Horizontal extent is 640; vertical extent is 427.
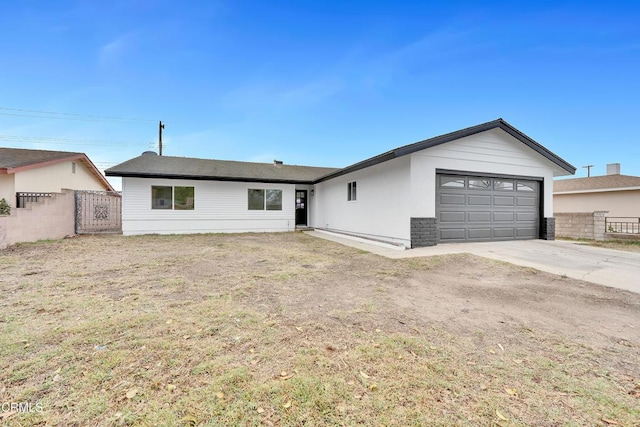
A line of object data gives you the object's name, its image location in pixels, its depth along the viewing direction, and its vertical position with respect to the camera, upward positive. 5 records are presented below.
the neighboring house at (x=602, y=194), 15.74 +0.97
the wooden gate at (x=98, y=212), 12.47 -0.24
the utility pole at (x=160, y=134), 23.00 +6.24
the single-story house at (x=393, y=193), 8.70 +0.62
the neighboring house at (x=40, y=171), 12.26 +1.82
